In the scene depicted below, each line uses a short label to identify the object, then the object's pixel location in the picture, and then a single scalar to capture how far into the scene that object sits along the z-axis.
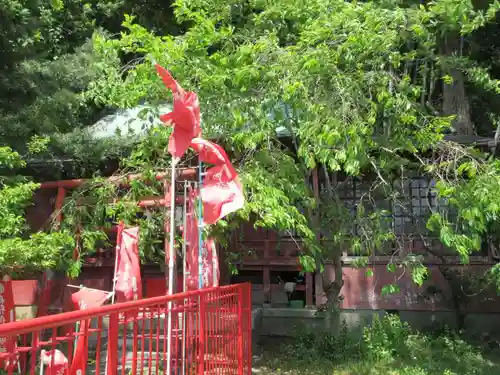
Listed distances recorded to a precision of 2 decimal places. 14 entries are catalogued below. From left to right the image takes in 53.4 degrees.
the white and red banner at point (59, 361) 3.83
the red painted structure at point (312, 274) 11.21
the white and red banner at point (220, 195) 5.29
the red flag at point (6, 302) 8.26
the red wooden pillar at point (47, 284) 8.69
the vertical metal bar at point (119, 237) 7.38
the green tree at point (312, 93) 6.84
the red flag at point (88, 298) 6.59
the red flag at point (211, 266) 6.71
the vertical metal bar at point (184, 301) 4.84
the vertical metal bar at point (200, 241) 5.70
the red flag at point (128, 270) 7.26
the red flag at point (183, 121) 5.51
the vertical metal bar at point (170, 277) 4.30
